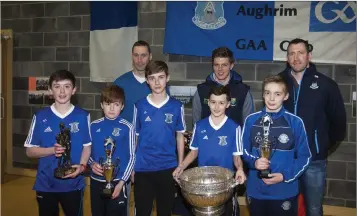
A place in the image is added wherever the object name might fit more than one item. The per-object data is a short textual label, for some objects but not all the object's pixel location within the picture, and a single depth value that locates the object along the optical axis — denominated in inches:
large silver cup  74.2
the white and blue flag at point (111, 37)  158.4
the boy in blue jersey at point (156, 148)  89.3
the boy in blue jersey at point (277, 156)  80.4
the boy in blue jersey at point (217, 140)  86.0
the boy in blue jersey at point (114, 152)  86.0
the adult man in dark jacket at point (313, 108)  92.9
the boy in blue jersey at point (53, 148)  84.1
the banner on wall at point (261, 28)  132.8
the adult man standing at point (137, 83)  109.0
